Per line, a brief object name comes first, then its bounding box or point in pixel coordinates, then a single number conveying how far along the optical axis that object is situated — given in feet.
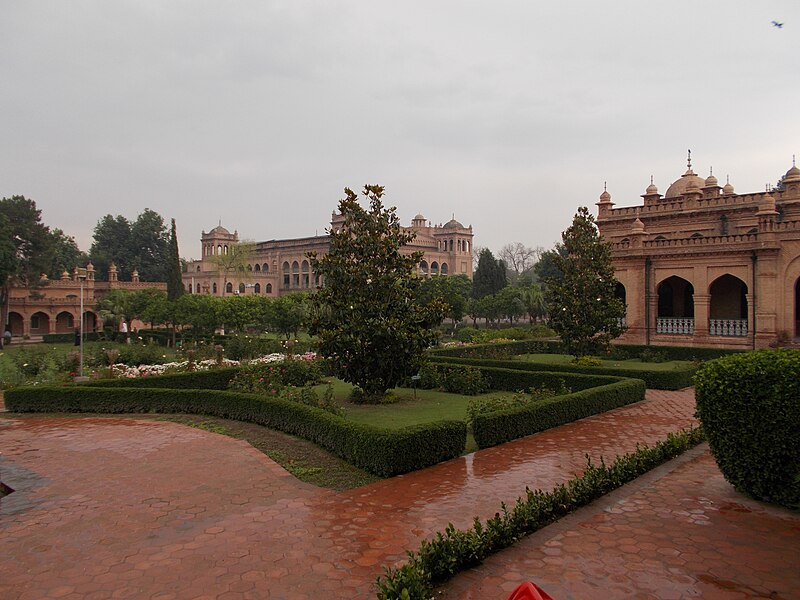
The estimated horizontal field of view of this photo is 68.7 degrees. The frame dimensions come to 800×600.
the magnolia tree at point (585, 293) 72.38
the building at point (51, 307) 167.63
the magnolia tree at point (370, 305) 47.26
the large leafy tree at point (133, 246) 246.47
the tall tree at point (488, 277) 189.37
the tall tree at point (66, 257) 221.50
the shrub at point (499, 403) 39.73
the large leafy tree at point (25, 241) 152.35
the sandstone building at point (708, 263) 77.71
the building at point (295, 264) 250.98
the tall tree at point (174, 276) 158.61
